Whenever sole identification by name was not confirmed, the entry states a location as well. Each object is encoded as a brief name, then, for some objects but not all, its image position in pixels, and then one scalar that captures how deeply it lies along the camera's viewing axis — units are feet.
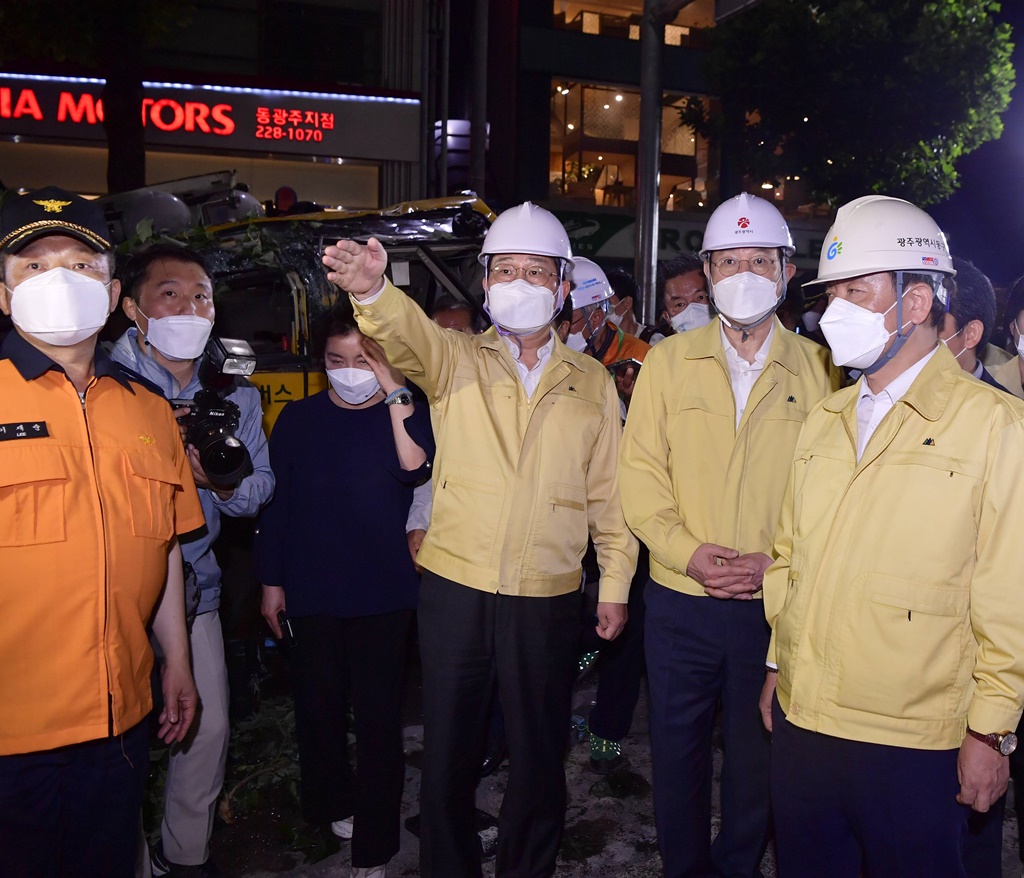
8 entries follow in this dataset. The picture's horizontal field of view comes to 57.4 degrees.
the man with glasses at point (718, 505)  10.82
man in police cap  7.68
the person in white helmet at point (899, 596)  7.65
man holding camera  11.46
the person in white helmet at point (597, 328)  17.40
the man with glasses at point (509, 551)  10.78
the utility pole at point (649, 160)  32.76
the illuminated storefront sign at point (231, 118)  54.90
